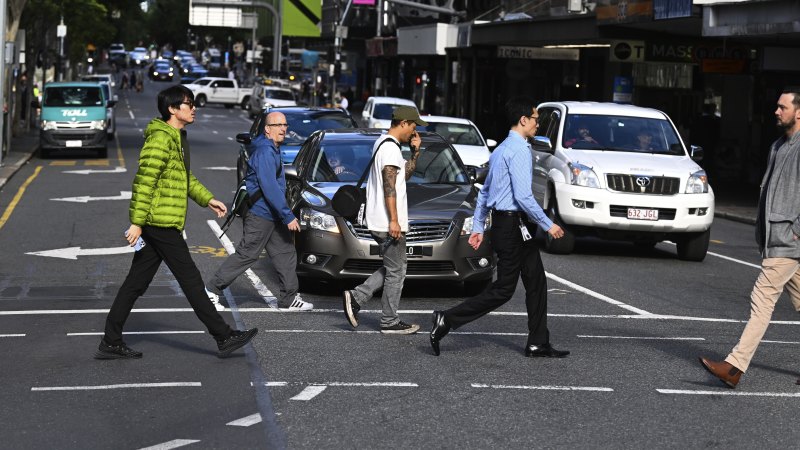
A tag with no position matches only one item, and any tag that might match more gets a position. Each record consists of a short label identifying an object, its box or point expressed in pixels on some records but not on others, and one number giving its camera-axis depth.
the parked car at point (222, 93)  84.44
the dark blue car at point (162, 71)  126.11
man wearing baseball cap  10.77
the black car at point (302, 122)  22.45
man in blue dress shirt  9.95
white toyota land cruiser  17.61
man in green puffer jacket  9.59
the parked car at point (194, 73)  105.20
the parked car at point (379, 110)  37.88
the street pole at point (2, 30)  31.06
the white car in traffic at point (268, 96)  66.13
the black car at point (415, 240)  13.19
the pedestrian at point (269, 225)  11.97
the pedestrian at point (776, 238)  9.04
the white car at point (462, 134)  25.19
